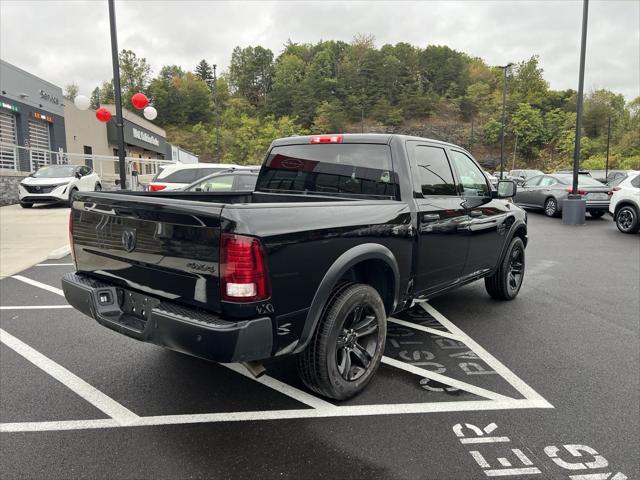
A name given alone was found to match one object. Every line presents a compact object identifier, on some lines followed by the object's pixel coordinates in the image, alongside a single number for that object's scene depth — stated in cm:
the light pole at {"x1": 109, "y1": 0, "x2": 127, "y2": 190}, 1104
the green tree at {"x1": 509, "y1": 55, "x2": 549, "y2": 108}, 10556
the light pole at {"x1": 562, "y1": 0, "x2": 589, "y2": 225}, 1388
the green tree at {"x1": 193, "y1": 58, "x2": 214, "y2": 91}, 14388
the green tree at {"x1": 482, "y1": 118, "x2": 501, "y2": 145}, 8400
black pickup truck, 245
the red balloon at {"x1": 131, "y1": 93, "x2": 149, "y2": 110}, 1695
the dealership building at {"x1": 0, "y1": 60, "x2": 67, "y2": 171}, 2145
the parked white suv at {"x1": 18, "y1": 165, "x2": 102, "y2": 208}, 1616
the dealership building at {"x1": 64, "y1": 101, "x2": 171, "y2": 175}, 3152
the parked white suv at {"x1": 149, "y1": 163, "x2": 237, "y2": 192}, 1240
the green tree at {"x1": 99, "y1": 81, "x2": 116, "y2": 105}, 11114
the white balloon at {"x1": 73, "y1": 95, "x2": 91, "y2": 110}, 2139
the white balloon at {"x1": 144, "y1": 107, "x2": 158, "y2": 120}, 1991
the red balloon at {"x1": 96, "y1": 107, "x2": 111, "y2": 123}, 2116
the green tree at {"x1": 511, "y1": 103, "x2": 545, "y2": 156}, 8594
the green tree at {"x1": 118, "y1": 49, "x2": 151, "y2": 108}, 10756
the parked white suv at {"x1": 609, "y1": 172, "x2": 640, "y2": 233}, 1188
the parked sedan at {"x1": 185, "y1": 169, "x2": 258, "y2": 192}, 1027
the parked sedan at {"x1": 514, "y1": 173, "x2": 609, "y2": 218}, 1518
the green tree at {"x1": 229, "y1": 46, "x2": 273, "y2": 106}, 12862
